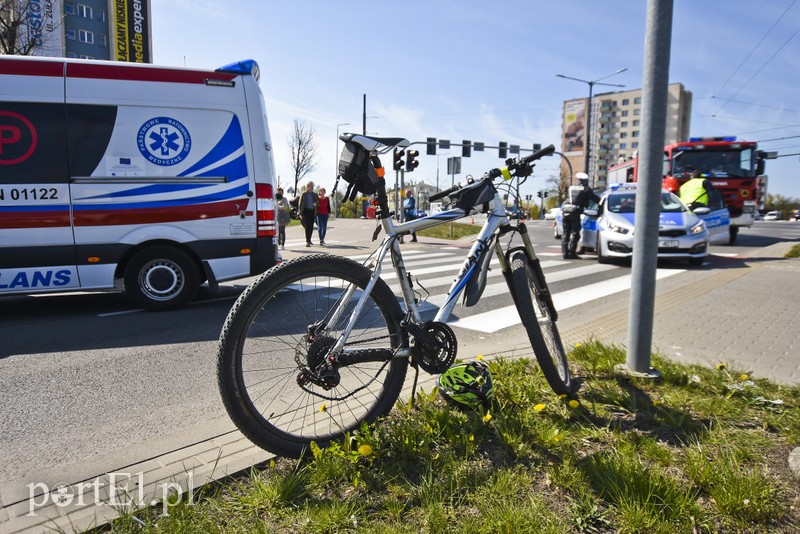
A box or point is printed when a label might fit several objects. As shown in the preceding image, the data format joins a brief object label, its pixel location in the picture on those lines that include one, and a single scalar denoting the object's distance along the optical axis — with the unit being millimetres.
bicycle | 2334
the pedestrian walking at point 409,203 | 17509
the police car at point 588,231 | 12578
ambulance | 5762
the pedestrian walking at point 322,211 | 17109
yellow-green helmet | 2883
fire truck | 17844
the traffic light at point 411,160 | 18897
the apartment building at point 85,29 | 19188
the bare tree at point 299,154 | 43281
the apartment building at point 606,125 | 109250
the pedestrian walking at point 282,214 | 16047
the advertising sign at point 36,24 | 18891
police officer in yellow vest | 14039
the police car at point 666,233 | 10825
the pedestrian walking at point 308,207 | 16172
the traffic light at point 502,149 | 31172
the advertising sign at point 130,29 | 35631
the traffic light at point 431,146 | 31778
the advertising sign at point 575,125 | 107625
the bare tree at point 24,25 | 18125
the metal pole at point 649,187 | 3277
